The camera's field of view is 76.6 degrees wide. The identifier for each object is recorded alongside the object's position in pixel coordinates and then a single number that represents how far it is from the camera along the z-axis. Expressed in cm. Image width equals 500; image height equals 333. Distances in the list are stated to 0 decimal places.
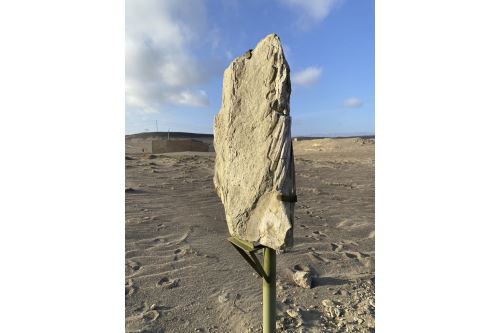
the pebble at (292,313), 233
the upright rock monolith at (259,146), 135
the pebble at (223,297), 251
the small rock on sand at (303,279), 271
